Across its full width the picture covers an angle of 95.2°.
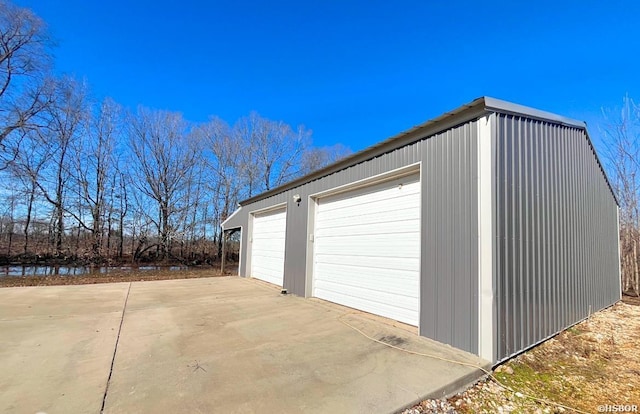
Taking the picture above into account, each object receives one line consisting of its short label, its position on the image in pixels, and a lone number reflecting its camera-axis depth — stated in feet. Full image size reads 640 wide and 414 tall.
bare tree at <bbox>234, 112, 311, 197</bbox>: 64.39
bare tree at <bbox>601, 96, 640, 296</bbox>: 28.55
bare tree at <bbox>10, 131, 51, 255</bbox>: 43.42
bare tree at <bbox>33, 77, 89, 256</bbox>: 47.65
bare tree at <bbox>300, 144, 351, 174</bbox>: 68.80
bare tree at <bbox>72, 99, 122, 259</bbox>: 50.34
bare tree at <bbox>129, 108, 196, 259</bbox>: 55.01
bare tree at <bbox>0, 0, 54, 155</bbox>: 39.06
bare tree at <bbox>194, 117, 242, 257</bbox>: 61.36
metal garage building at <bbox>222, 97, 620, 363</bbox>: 10.59
